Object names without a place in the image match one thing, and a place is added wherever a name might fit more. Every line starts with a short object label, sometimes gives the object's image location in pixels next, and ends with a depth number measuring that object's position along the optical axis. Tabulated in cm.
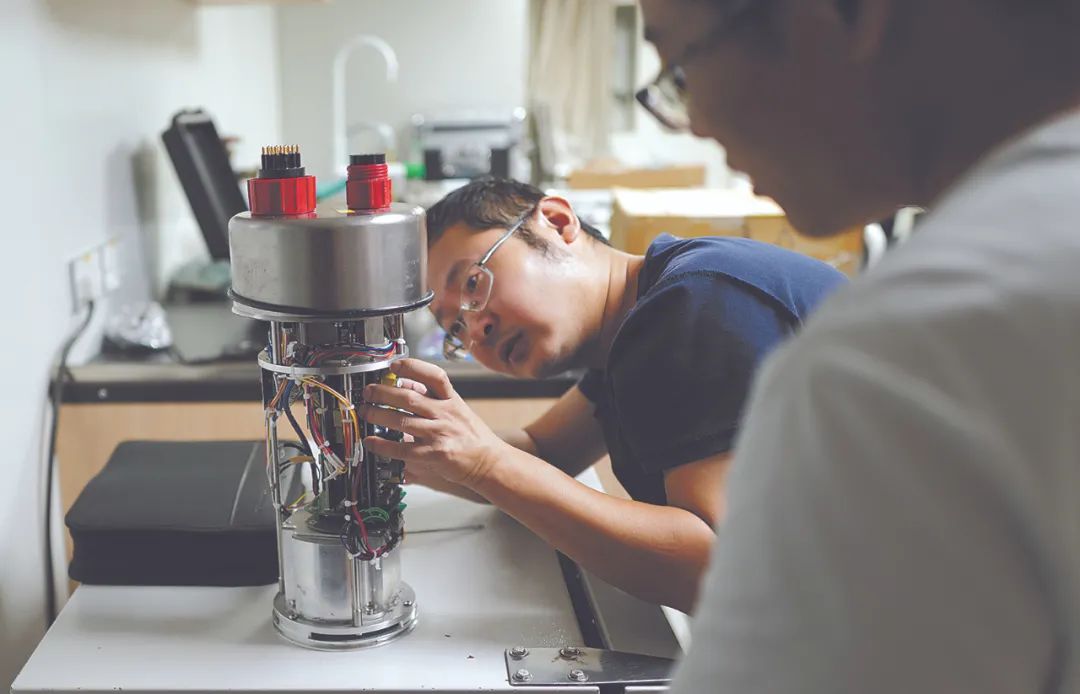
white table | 93
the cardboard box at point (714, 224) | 182
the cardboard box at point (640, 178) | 363
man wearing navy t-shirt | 104
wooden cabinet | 175
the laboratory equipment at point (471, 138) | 370
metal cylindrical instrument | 89
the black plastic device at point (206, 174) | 210
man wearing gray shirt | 35
